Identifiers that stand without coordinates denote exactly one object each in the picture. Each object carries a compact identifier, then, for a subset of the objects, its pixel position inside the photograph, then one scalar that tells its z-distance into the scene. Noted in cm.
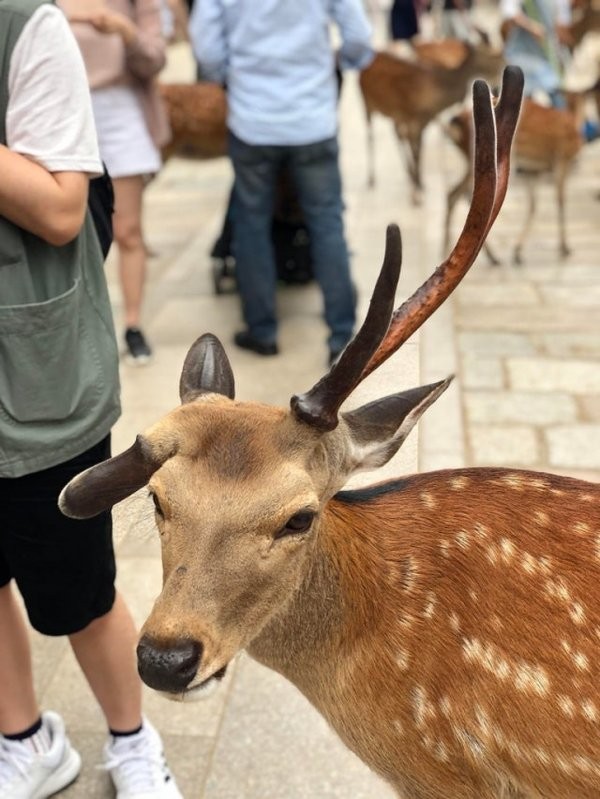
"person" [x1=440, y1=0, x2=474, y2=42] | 1110
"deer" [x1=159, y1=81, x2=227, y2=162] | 598
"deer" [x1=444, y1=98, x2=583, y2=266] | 627
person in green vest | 168
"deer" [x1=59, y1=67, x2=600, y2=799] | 148
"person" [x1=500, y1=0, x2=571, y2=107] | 716
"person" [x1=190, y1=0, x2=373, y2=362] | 434
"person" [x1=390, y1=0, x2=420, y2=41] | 1080
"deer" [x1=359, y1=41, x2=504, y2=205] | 739
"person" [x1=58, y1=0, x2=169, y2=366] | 401
